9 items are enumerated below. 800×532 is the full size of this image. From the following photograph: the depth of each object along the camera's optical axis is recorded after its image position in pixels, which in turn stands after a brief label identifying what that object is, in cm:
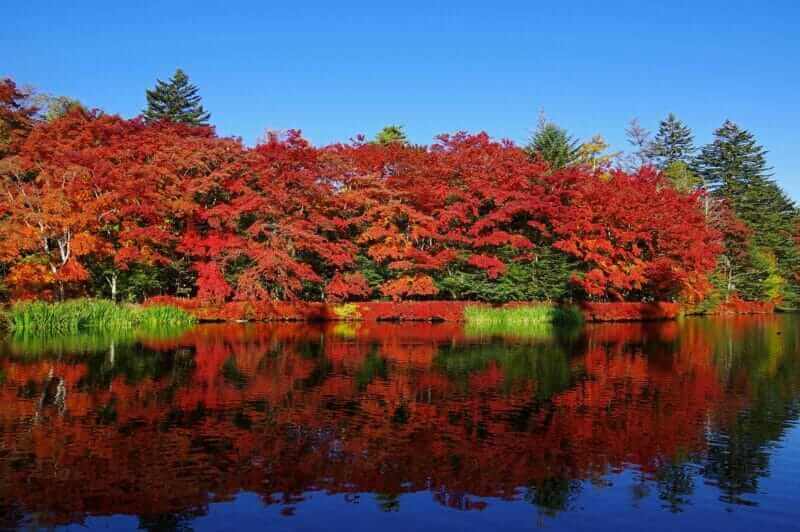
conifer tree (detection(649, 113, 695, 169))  6781
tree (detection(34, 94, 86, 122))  4812
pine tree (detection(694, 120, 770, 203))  6153
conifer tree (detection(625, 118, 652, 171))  6425
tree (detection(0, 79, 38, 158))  3506
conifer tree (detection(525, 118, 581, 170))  4697
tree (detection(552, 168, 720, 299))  3606
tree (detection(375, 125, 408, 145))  5966
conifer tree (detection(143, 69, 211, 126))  6116
